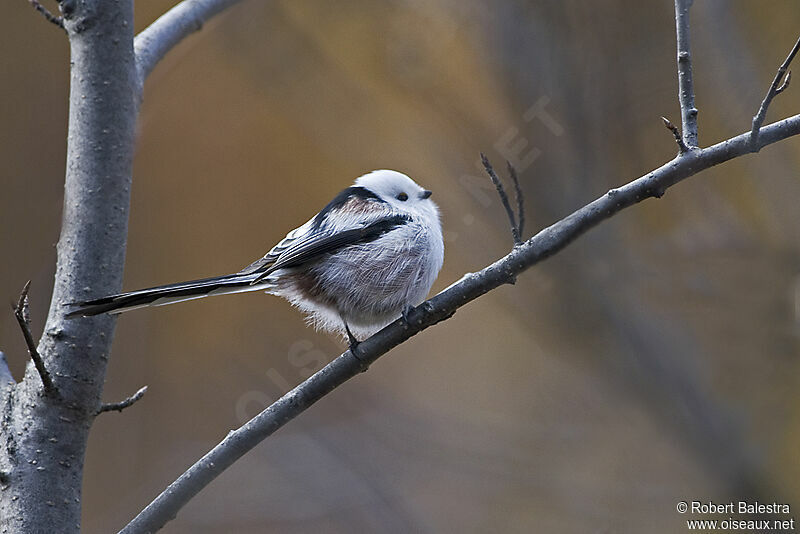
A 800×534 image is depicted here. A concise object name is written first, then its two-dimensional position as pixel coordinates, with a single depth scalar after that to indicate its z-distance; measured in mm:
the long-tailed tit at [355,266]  4131
